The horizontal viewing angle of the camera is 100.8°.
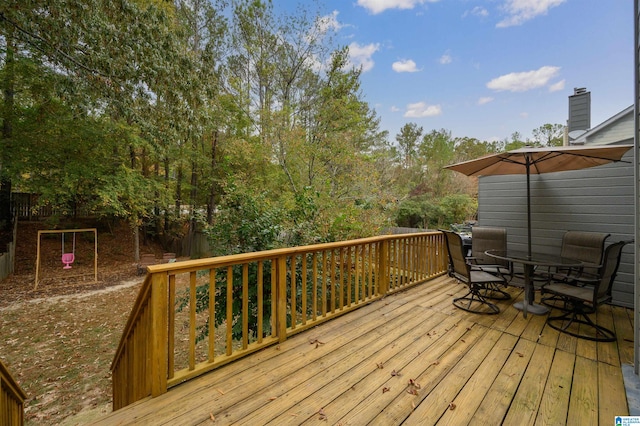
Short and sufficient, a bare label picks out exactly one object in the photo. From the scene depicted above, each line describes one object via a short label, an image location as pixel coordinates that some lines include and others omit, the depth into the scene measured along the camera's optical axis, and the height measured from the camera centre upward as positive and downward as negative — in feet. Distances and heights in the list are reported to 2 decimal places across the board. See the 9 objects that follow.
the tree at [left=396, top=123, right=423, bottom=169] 61.02 +16.80
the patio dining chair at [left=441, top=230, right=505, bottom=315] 10.73 -2.76
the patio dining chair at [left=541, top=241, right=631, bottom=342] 8.48 -2.88
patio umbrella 9.32 +2.12
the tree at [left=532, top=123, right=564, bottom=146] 64.02 +19.34
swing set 25.43 -4.49
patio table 10.16 -2.07
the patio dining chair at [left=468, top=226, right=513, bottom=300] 13.04 -2.37
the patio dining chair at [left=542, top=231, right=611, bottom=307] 11.09 -1.85
